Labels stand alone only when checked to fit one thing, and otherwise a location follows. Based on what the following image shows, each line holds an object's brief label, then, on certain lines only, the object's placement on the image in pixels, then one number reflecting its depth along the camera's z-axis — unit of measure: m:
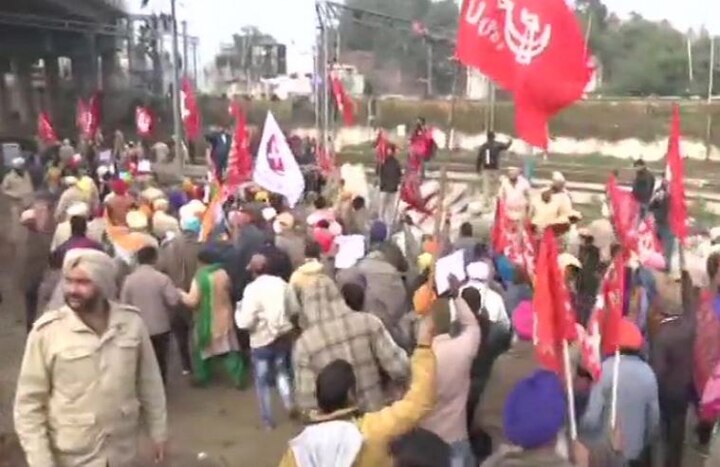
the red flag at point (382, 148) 21.14
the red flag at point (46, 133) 24.27
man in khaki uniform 4.26
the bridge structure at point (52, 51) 46.69
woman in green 9.19
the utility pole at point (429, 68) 46.50
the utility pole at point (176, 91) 30.16
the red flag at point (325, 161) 21.31
